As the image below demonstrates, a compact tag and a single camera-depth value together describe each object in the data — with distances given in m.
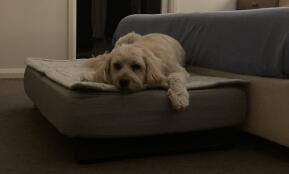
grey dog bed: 1.68
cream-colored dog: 1.77
